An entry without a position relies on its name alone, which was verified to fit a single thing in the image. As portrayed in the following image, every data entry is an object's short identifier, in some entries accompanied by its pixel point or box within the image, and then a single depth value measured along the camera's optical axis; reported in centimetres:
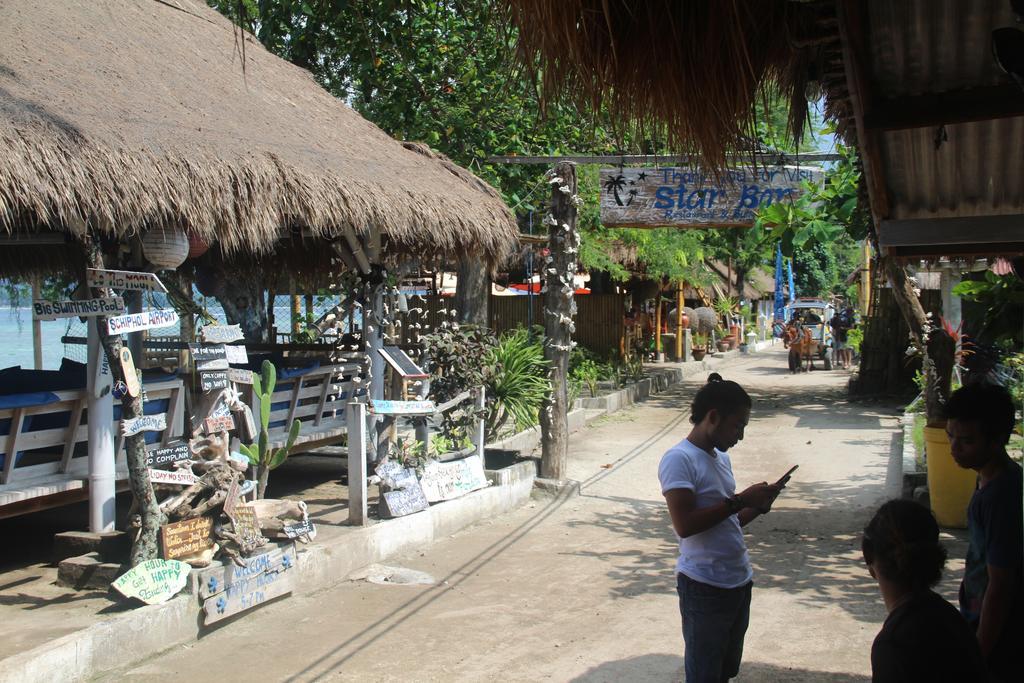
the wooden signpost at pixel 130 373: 553
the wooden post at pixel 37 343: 1126
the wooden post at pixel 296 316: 1602
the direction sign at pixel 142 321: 546
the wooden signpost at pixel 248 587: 565
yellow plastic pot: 772
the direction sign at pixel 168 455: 571
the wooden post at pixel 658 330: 2620
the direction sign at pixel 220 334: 596
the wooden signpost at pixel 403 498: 756
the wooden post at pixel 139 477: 553
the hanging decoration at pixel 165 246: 647
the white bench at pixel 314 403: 833
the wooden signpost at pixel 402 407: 763
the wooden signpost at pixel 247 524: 586
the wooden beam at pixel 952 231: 433
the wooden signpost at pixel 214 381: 586
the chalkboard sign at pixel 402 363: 813
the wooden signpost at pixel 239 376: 627
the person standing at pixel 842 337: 2836
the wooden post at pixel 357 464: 731
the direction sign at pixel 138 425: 550
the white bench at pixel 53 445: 597
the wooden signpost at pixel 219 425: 596
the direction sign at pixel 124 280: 564
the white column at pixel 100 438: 619
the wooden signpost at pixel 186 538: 546
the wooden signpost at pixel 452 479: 814
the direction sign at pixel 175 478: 564
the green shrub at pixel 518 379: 1008
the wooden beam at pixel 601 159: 894
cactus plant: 691
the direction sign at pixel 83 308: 552
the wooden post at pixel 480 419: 905
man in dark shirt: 288
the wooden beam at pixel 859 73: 265
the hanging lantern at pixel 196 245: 771
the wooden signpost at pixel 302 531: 629
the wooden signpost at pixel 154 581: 525
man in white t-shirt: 344
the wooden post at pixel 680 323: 2545
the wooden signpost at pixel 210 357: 591
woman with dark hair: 229
